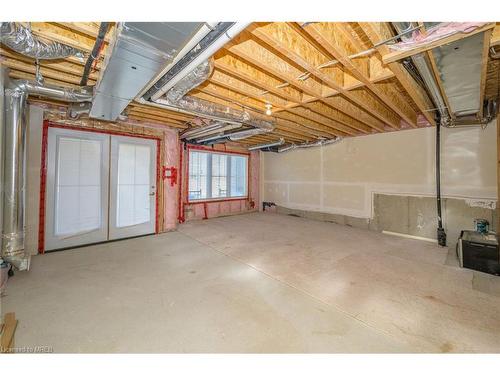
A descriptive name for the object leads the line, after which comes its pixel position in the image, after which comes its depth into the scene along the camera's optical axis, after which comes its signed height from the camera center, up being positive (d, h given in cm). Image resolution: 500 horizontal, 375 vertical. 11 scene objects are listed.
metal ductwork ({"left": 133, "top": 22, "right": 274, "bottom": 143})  134 +106
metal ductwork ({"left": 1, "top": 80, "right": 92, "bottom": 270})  225 +36
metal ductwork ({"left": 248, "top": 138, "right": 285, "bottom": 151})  565 +136
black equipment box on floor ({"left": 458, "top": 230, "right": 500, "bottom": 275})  247 -73
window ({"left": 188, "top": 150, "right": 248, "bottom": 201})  608 +50
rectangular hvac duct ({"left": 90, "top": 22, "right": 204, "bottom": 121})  122 +97
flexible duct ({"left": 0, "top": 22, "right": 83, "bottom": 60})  135 +105
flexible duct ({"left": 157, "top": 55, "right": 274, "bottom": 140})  182 +107
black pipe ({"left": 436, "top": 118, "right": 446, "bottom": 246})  373 +35
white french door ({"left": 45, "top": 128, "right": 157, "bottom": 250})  324 +4
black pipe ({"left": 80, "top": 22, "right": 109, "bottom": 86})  133 +109
